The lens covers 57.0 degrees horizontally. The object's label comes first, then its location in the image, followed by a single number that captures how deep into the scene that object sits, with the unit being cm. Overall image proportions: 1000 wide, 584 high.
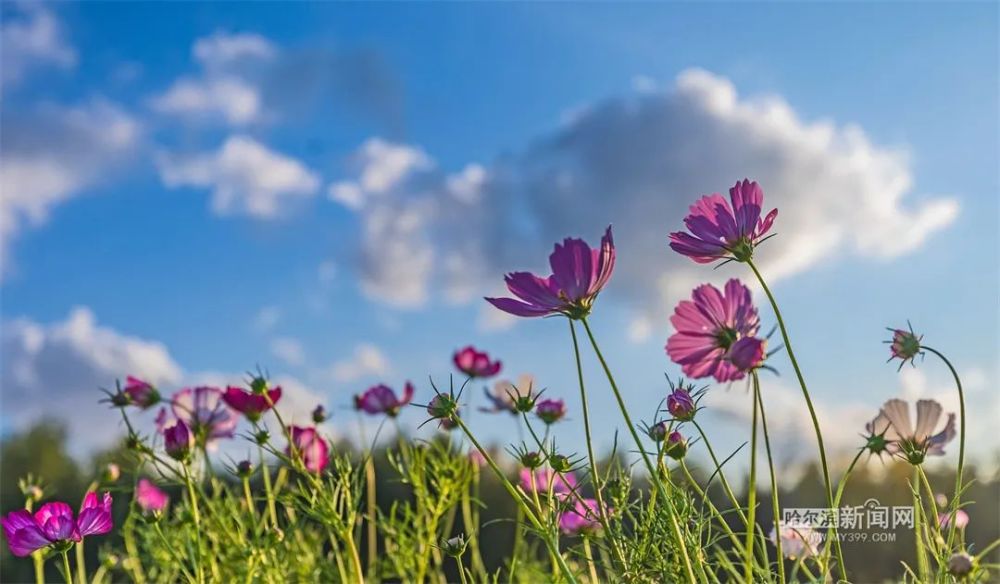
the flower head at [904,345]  96
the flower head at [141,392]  154
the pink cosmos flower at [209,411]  163
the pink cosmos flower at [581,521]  95
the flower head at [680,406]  85
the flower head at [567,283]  81
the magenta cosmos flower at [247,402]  144
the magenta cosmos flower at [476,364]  205
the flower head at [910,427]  102
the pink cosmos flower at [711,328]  85
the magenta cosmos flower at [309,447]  148
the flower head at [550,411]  146
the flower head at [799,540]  111
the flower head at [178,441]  129
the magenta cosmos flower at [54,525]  106
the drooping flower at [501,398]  155
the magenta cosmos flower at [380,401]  176
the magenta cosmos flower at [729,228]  85
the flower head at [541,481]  136
